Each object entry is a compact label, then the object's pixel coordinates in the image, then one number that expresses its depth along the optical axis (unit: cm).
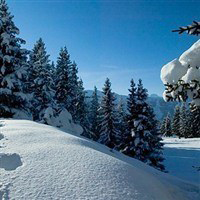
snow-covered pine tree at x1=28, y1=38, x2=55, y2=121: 2043
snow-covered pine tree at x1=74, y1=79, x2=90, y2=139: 3077
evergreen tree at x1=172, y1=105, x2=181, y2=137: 6347
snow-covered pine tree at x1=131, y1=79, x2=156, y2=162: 1964
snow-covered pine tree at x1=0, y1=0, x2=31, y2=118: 1495
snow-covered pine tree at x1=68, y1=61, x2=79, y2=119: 2732
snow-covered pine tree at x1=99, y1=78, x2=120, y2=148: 2708
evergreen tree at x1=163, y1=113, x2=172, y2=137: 6981
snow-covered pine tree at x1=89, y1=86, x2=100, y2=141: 3977
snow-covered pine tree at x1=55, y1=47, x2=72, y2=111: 2656
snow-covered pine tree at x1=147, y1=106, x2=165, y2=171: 1961
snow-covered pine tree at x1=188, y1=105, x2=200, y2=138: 5443
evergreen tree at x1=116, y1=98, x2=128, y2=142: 2109
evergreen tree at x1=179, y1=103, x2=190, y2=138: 5743
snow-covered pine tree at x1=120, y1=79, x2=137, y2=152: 2041
